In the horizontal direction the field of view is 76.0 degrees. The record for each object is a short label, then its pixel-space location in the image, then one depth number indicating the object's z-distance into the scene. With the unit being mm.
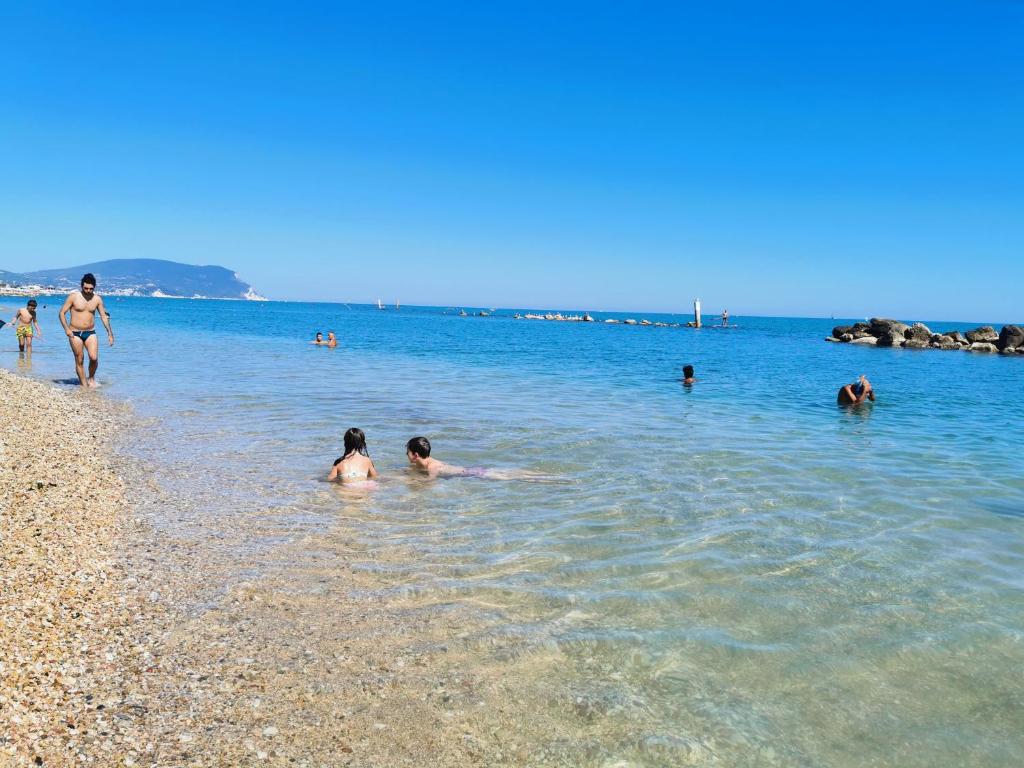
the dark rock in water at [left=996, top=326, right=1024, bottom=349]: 48878
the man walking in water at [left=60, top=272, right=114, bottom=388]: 14516
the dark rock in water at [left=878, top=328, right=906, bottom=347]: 55281
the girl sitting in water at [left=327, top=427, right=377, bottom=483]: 8758
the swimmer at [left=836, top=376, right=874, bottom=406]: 17703
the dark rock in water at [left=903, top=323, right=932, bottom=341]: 55062
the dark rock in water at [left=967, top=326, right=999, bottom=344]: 51906
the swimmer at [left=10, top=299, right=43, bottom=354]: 23000
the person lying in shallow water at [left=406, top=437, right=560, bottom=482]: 9234
